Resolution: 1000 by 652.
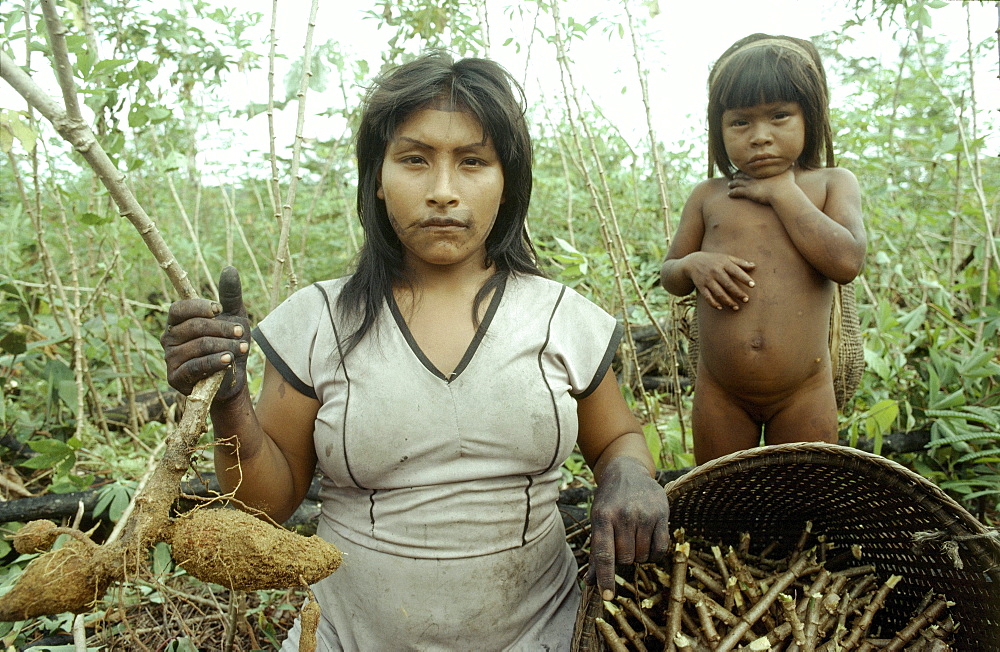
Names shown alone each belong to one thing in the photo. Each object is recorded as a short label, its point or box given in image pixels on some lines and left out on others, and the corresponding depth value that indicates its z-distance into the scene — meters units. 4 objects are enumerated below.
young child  1.60
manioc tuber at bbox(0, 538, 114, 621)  1.02
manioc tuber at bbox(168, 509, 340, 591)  1.08
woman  1.36
